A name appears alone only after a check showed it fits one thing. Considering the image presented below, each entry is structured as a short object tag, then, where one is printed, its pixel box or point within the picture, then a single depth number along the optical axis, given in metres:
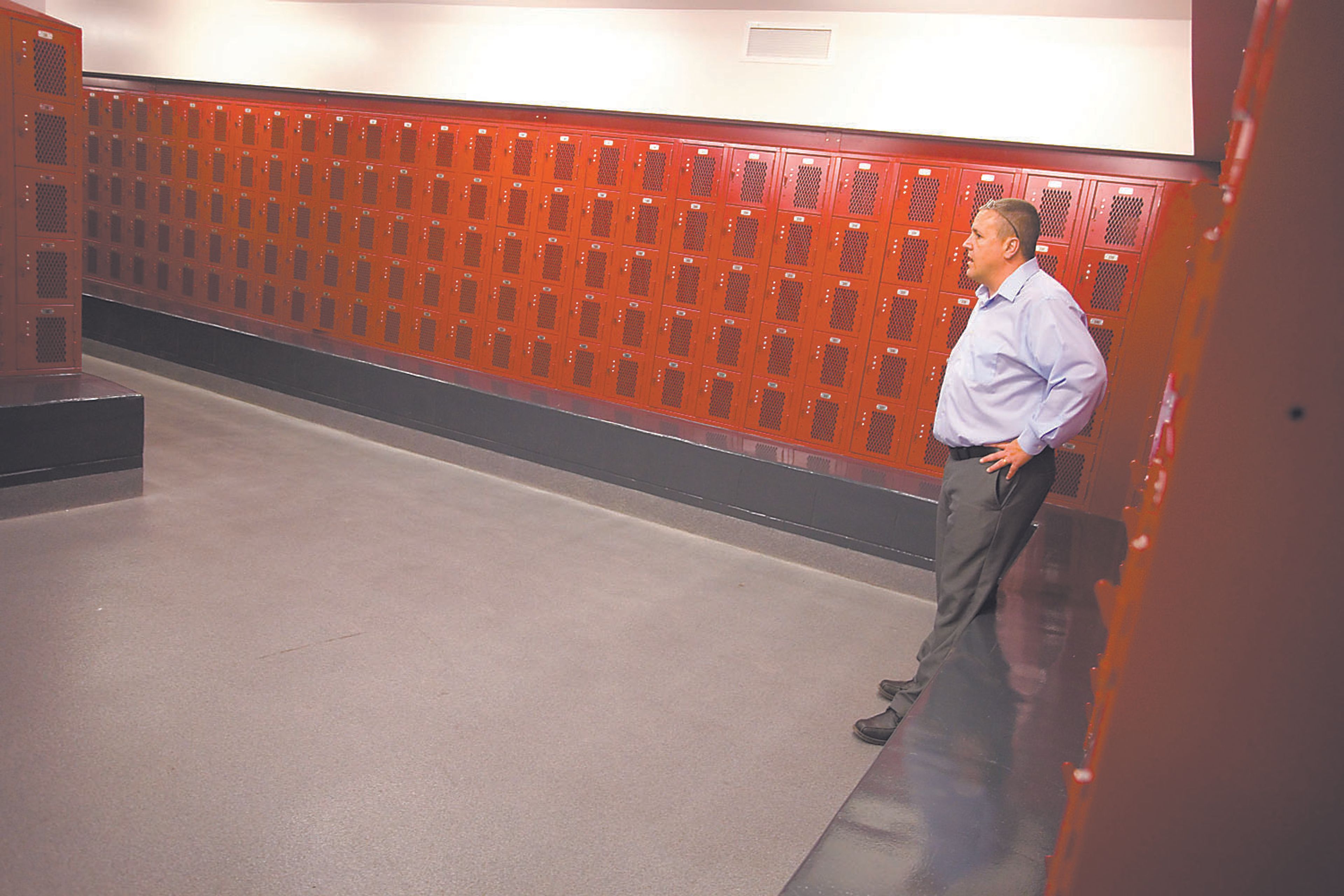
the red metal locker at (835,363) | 4.73
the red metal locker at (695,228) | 4.96
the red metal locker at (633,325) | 5.21
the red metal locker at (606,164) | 5.16
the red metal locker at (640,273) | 5.15
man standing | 2.12
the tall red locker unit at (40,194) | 3.62
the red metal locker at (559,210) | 5.35
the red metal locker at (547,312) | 5.47
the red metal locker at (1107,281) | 4.12
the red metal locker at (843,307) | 4.66
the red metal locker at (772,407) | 4.90
